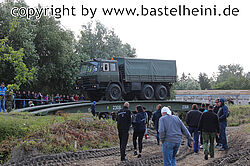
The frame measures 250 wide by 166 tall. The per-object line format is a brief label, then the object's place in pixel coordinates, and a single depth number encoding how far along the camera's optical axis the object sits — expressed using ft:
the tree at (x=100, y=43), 127.03
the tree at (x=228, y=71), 380.37
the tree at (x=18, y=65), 44.92
